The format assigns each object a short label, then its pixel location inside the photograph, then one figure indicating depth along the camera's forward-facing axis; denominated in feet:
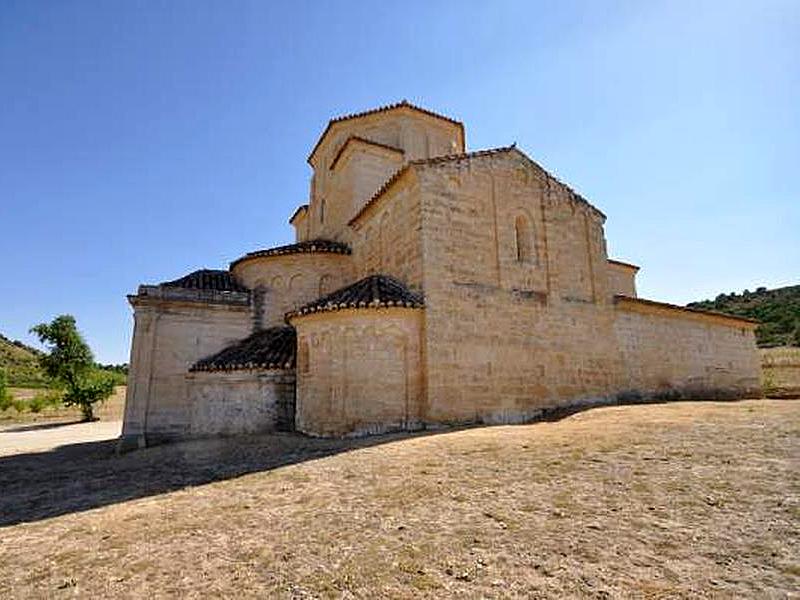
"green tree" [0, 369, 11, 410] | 104.34
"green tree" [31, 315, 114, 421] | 96.94
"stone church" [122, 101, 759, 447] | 34.30
